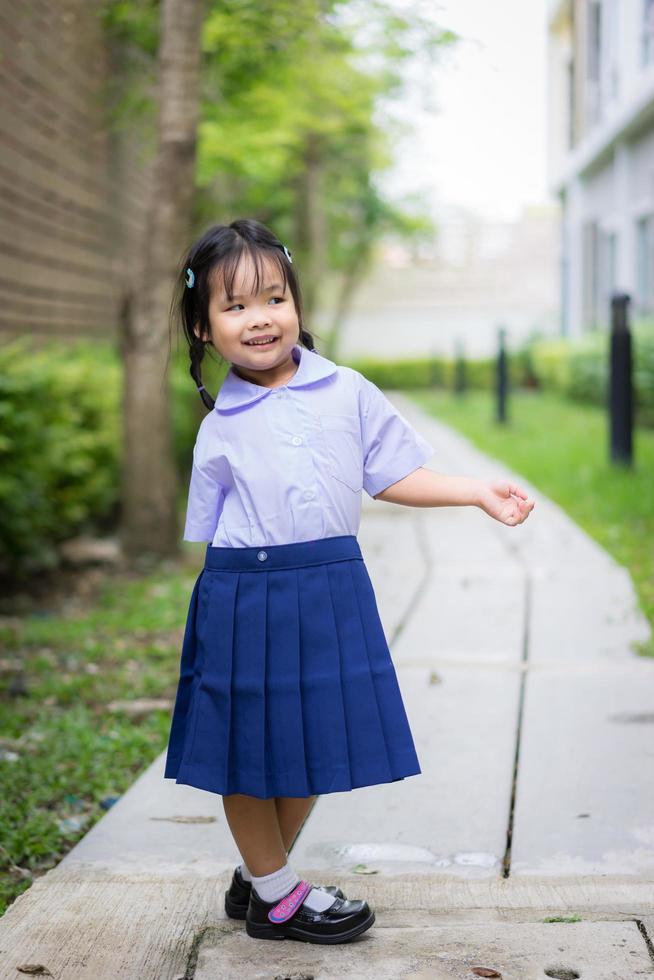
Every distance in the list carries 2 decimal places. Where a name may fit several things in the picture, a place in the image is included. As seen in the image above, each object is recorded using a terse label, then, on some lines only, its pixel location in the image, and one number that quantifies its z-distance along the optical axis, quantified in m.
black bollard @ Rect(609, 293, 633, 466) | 8.99
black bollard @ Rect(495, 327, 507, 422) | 14.67
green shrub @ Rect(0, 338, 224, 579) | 6.16
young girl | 2.41
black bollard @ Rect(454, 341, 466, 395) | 20.72
